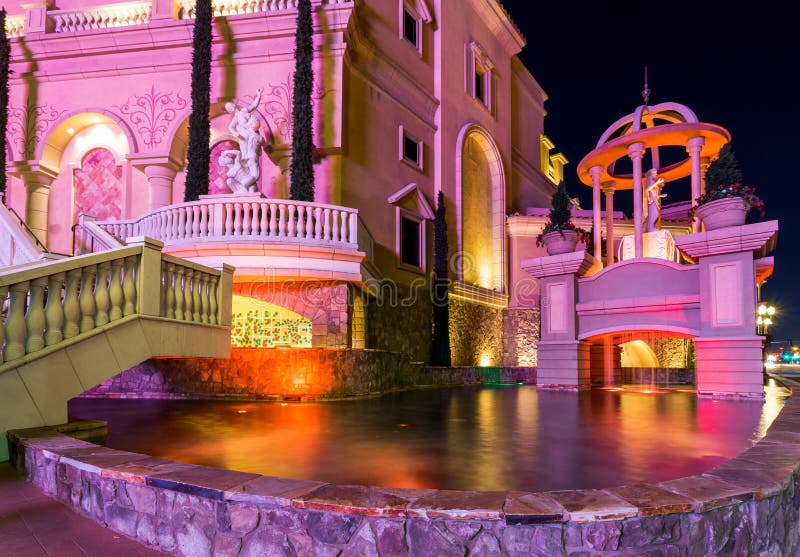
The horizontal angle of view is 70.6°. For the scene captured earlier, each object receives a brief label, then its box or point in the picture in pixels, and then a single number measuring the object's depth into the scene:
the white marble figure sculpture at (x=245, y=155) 12.99
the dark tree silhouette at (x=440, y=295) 19.66
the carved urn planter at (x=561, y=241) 14.13
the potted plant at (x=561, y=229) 14.14
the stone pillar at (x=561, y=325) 13.93
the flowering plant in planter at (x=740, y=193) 11.40
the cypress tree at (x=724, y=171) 11.52
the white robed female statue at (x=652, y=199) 15.79
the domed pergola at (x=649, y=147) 14.41
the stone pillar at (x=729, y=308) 11.12
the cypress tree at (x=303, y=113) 14.58
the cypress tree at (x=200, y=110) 15.18
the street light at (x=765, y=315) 31.48
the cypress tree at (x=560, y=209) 14.15
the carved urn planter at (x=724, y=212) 11.34
